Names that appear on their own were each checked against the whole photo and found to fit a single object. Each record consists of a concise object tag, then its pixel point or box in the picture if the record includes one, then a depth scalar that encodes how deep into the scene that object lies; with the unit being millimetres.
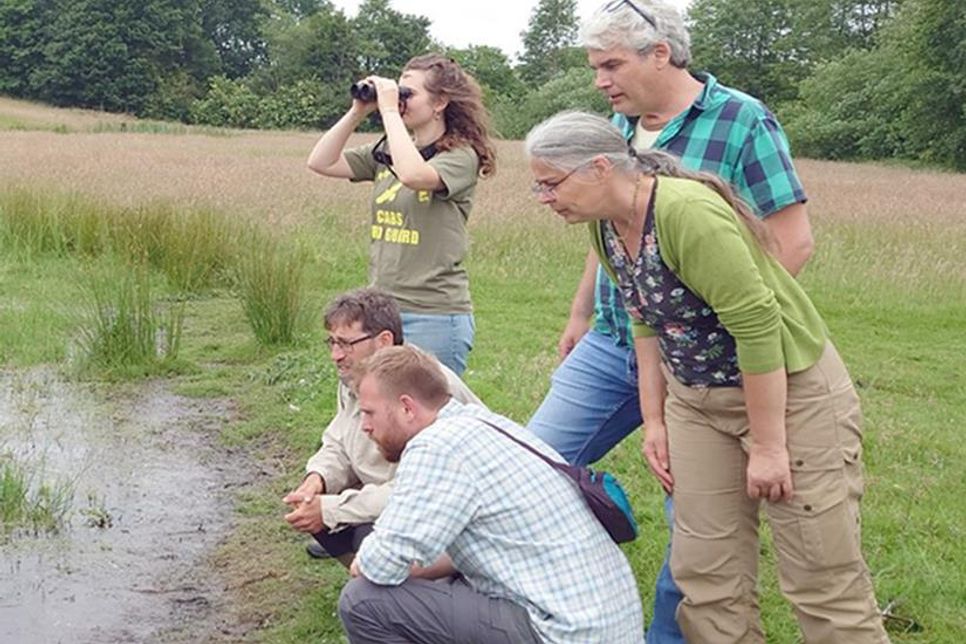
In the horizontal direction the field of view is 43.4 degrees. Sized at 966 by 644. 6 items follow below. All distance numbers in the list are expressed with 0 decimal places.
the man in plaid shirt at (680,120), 2922
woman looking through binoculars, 3775
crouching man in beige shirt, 3398
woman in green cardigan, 2533
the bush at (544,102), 44156
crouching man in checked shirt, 2586
